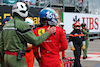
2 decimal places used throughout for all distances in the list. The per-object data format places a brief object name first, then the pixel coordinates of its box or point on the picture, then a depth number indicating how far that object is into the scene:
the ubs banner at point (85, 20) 21.10
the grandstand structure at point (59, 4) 19.37
